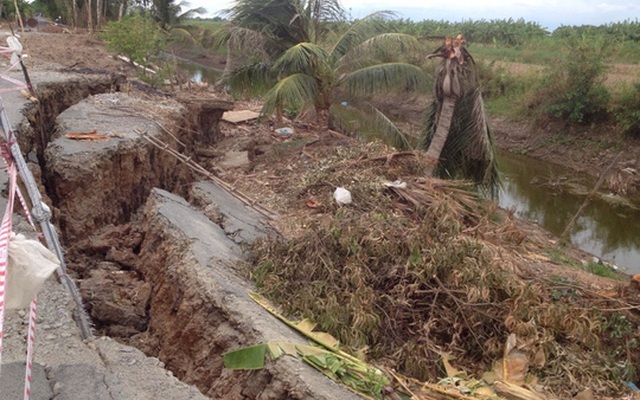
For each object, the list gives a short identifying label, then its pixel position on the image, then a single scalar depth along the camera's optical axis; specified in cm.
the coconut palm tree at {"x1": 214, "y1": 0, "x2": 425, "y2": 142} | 1088
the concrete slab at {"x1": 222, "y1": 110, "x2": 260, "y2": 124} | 1566
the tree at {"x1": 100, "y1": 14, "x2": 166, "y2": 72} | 1684
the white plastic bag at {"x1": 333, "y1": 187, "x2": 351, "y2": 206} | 905
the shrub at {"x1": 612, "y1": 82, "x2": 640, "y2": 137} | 1941
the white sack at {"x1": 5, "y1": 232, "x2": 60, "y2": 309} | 294
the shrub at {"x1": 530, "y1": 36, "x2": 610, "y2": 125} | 2056
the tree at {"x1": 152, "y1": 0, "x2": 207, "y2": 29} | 3031
